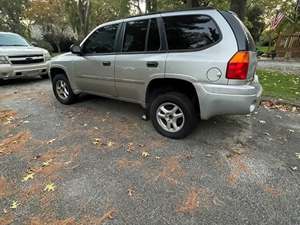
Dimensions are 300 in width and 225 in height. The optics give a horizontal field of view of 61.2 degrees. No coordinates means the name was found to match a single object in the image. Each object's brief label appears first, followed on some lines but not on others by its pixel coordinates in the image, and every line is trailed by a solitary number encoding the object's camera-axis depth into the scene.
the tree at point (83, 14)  19.44
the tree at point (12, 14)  21.50
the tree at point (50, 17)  21.80
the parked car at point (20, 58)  7.37
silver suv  3.27
